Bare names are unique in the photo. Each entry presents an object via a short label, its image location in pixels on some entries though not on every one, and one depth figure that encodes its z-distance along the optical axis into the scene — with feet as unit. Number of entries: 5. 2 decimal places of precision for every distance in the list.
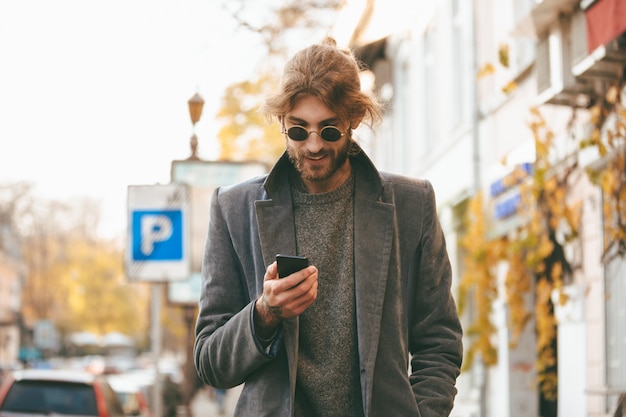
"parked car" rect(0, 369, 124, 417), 42.75
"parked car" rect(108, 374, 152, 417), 59.90
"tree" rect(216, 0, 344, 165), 43.50
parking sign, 40.63
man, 10.23
